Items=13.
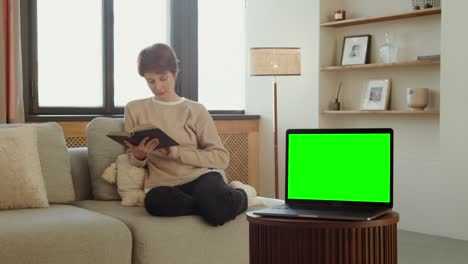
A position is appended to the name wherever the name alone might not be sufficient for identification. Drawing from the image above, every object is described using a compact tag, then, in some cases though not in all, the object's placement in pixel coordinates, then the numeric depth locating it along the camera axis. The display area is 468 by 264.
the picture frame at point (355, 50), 5.16
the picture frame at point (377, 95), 5.03
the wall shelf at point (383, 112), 4.73
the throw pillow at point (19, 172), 2.91
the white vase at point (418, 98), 4.72
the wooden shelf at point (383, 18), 4.66
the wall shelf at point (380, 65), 4.66
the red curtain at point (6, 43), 4.24
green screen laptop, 1.86
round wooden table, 1.71
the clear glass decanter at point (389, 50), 4.98
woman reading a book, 2.97
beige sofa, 2.51
